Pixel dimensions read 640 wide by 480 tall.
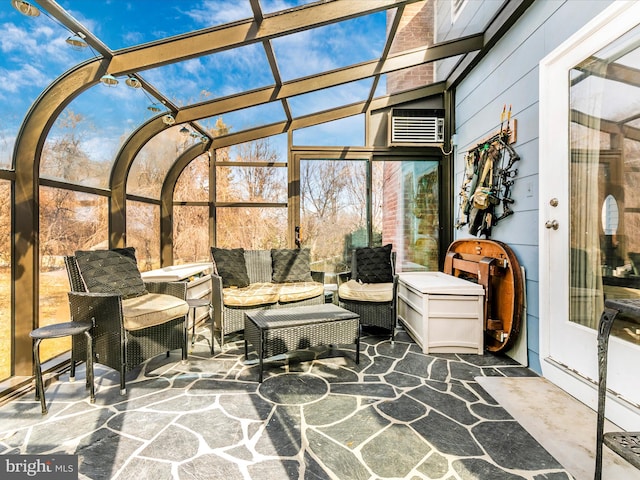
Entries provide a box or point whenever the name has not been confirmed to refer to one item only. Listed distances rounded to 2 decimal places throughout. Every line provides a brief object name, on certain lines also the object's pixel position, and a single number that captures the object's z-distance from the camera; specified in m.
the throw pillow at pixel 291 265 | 4.20
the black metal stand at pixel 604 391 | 1.23
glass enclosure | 2.43
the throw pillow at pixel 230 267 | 3.79
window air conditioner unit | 4.57
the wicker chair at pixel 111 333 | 2.35
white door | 1.91
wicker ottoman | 2.62
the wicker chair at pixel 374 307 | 3.48
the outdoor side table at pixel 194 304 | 3.29
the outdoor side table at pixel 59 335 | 2.08
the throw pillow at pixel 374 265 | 4.03
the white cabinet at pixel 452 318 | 3.10
